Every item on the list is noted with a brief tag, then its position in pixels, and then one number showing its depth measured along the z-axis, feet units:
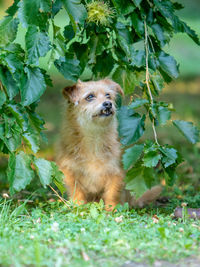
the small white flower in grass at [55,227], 20.23
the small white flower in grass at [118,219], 23.11
